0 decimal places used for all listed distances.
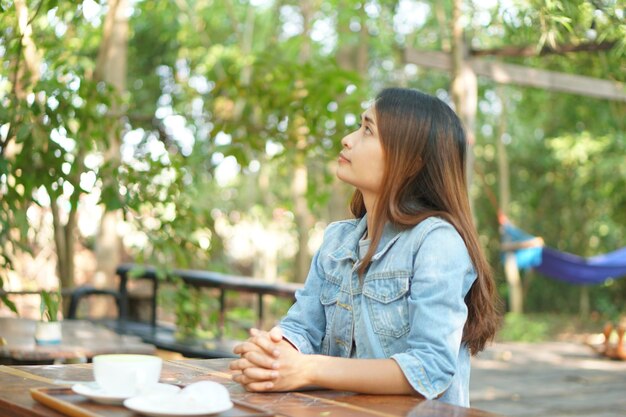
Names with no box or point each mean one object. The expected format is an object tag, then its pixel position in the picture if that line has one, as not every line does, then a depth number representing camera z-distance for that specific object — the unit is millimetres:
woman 1517
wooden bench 3865
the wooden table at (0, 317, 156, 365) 2908
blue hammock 7805
